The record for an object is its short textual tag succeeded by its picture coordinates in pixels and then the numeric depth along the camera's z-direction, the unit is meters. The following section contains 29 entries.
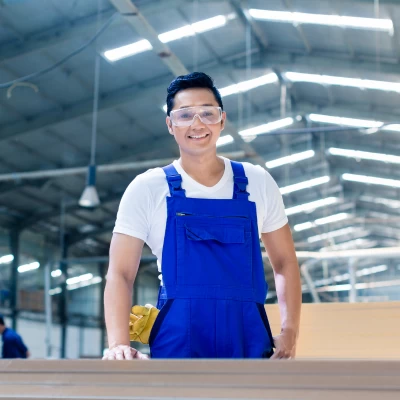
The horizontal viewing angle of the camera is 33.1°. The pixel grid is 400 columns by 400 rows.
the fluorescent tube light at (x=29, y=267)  15.06
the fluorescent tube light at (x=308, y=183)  16.44
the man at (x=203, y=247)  1.52
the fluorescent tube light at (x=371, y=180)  15.57
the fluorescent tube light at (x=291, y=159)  14.77
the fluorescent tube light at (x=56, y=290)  15.97
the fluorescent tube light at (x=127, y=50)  9.19
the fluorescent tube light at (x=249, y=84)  11.21
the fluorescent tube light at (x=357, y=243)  21.16
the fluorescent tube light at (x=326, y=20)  8.48
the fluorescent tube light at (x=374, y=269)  22.56
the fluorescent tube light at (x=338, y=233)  19.71
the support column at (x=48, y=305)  9.43
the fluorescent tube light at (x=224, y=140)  11.93
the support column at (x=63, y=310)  15.12
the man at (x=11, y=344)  6.67
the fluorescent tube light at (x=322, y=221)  18.80
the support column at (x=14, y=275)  14.41
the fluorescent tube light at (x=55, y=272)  15.59
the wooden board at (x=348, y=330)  2.96
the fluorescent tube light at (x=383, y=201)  17.05
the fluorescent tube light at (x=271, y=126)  12.88
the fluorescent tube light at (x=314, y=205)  17.62
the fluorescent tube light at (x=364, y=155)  13.79
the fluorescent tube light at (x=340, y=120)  12.16
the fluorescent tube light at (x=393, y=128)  11.93
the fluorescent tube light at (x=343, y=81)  10.32
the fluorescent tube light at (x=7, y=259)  14.59
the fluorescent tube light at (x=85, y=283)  17.16
